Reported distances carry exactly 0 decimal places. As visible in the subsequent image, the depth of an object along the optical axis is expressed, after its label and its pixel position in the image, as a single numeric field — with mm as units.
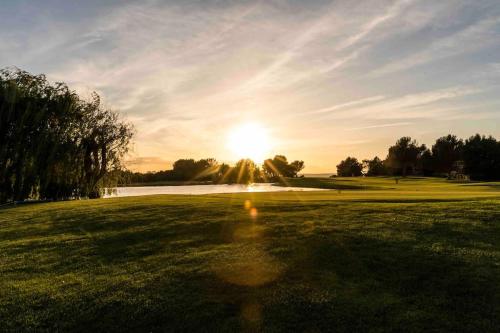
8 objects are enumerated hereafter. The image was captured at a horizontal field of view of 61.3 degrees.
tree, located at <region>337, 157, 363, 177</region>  170000
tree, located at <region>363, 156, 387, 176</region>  156125
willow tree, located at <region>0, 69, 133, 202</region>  38281
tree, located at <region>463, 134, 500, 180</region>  96250
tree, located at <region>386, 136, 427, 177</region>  136875
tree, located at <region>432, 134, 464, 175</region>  138125
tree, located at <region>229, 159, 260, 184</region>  148875
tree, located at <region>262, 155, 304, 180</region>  163000
